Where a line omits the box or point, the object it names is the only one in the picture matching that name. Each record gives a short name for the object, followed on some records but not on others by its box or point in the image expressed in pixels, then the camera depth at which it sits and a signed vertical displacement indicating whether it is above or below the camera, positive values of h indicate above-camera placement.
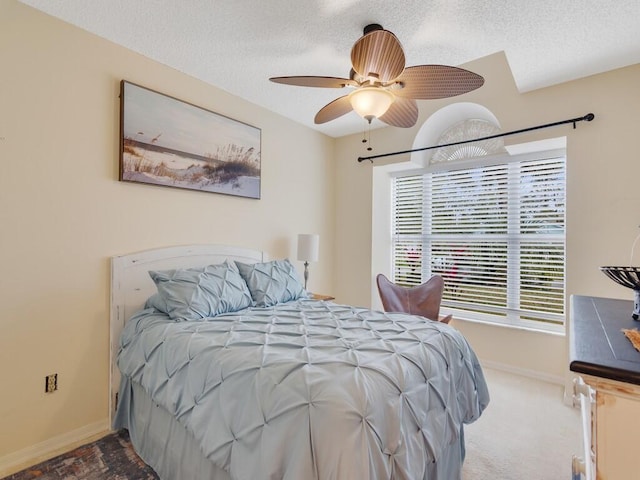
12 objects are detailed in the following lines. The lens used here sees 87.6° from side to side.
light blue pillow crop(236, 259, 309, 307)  2.66 -0.37
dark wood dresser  0.68 -0.34
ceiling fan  1.68 +0.92
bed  1.15 -0.62
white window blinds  3.27 +0.05
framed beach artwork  2.47 +0.77
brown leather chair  3.21 -0.57
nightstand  3.48 -0.62
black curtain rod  2.71 +1.02
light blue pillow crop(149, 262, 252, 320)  2.18 -0.38
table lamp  3.57 -0.09
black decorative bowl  1.10 -0.11
